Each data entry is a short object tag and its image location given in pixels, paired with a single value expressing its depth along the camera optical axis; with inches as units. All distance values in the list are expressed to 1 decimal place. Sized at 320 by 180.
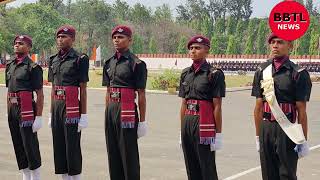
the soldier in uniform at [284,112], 218.8
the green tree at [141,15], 3405.5
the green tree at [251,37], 3058.6
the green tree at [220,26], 3661.4
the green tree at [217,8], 4397.1
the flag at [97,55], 2322.7
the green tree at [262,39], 3120.1
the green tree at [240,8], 4299.0
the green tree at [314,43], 2640.3
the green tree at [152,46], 3169.3
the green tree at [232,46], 3026.6
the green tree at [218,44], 3144.7
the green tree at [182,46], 3152.6
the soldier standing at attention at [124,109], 248.5
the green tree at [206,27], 3673.7
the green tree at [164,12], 3767.2
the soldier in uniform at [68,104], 266.7
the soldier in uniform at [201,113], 229.9
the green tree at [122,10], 3831.2
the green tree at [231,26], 3604.8
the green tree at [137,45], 3098.9
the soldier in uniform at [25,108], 274.1
